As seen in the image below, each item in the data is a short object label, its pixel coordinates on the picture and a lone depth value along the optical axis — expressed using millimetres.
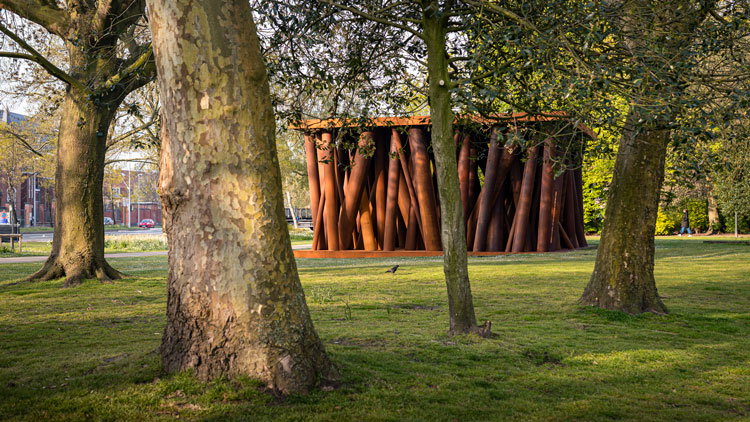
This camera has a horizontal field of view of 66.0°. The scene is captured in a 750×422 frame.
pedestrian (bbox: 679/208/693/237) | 41475
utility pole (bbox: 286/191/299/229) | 50825
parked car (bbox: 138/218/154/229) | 77250
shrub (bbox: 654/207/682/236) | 42094
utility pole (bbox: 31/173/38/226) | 64712
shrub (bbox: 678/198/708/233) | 42156
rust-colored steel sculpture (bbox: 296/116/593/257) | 21344
